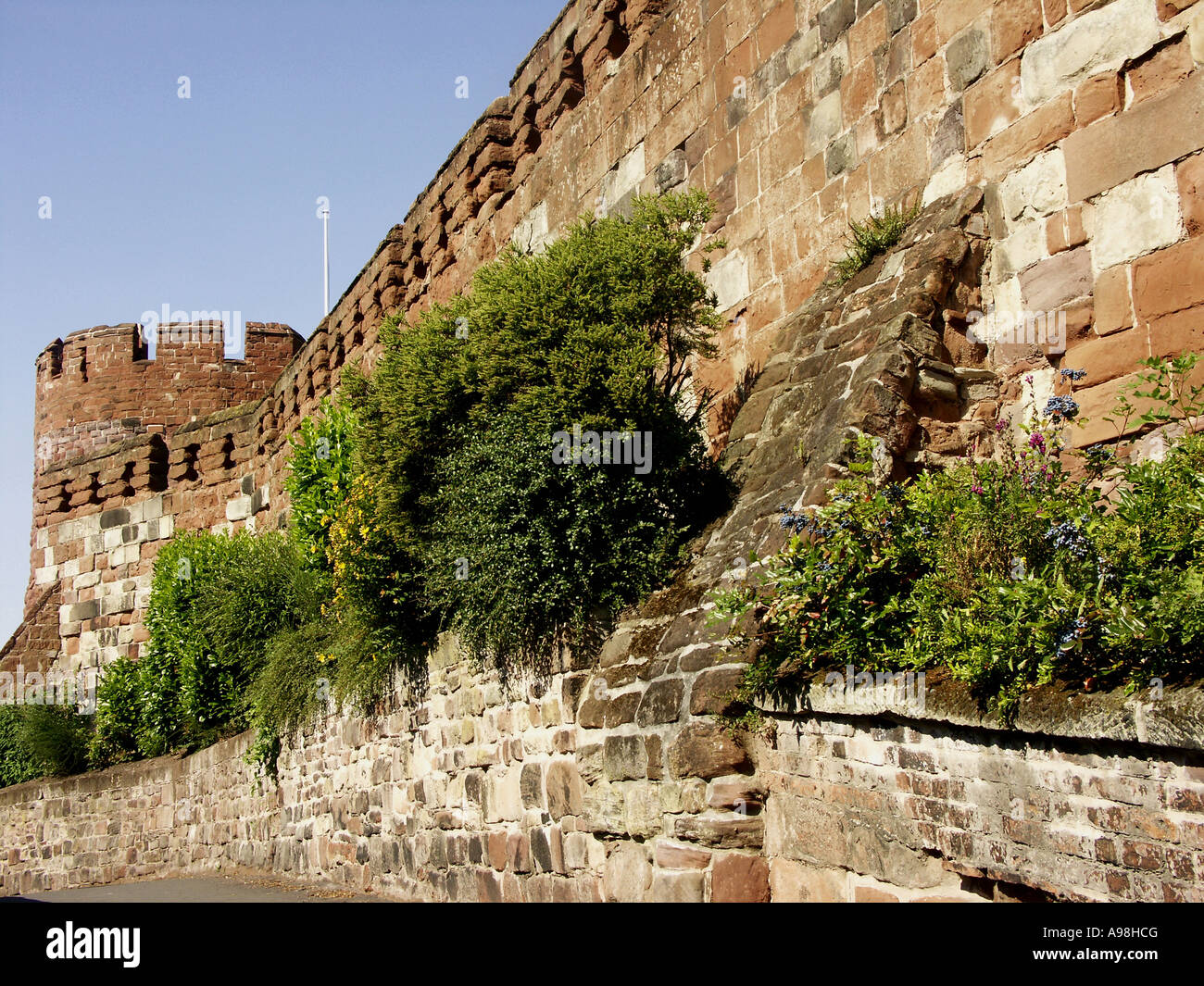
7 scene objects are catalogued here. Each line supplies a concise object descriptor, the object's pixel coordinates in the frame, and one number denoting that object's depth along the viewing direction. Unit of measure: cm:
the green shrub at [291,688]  1064
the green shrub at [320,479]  1196
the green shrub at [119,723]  1519
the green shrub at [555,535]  641
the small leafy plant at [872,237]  645
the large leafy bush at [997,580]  354
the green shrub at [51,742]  1534
